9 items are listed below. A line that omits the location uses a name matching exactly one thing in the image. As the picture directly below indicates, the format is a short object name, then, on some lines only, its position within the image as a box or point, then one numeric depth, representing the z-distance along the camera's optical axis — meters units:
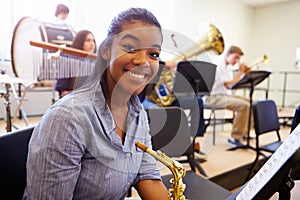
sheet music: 0.42
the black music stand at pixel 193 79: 1.16
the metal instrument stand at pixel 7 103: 1.03
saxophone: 0.58
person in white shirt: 2.95
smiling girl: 0.55
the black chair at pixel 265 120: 2.01
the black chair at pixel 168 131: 0.75
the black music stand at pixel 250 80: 2.54
